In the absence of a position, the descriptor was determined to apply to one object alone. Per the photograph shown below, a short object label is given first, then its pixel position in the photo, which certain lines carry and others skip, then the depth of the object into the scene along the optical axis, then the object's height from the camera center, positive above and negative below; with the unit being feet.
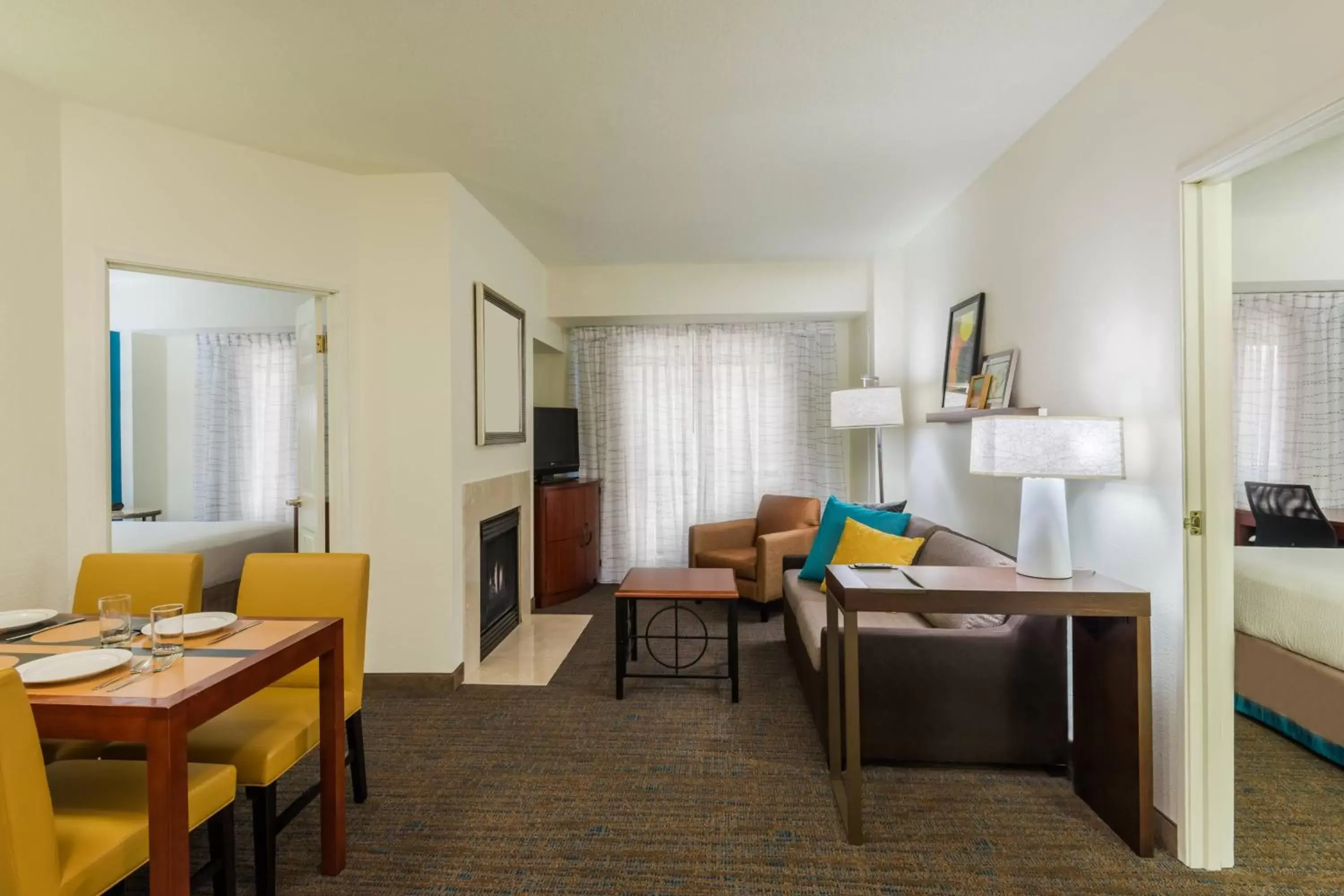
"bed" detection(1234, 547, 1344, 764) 7.15 -2.48
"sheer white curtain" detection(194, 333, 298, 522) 16.69 +0.80
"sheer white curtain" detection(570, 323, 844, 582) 17.70 +0.70
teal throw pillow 11.29 -1.54
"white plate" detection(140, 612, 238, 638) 5.67 -1.65
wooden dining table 4.16 -1.79
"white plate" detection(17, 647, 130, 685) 4.55 -1.63
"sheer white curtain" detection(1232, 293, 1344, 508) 11.75 +0.90
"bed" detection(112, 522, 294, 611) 12.25 -1.90
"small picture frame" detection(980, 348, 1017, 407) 9.32 +1.03
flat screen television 15.74 +0.10
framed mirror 11.51 +1.55
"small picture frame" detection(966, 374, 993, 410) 10.00 +0.81
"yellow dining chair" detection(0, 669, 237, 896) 3.52 -2.58
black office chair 9.94 -1.33
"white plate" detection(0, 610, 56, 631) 5.80 -1.60
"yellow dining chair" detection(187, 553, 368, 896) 5.44 -2.62
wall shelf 8.70 +0.44
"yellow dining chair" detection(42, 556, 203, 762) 7.09 -1.49
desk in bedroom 10.76 -1.52
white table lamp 6.45 -0.23
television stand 15.49 -2.42
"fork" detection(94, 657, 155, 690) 4.74 -1.70
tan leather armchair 13.98 -2.39
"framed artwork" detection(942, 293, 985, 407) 10.61 +1.64
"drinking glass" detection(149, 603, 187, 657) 5.02 -1.47
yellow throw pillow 10.20 -1.75
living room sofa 7.50 -3.07
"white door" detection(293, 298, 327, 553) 10.32 +0.29
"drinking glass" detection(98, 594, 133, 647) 5.26 -1.45
